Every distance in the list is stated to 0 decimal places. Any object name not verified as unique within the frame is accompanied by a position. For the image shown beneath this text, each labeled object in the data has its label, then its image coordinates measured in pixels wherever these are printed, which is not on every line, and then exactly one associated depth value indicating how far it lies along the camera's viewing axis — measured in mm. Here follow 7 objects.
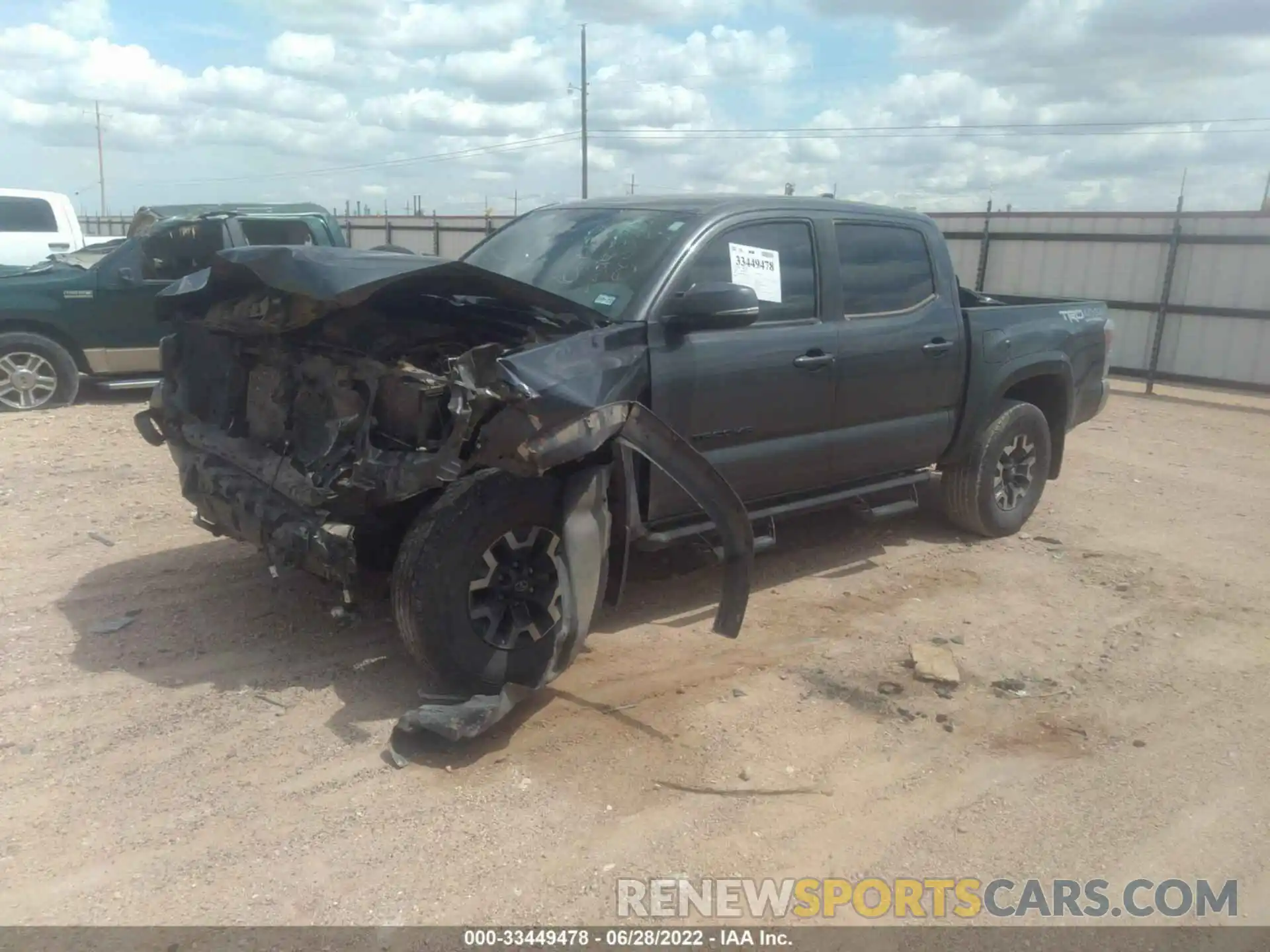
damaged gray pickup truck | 3779
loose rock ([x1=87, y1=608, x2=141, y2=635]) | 4590
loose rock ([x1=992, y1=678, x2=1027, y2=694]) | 4379
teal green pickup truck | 9391
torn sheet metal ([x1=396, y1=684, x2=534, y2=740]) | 3607
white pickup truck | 14070
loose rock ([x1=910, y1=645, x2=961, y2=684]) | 4406
